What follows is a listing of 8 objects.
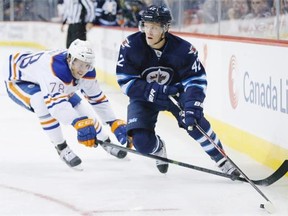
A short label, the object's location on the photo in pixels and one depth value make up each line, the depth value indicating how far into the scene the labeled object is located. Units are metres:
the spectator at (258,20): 10.90
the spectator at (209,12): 13.76
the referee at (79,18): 20.29
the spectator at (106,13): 22.24
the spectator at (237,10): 12.62
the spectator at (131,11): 21.85
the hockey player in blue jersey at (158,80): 8.08
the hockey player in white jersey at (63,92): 8.70
